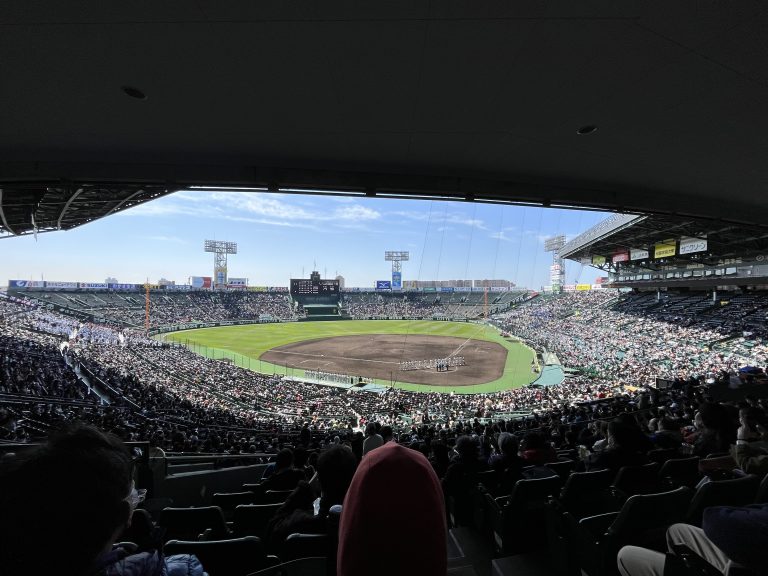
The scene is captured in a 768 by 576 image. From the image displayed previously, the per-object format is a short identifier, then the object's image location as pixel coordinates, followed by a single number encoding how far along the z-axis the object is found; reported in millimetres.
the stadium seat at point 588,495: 3484
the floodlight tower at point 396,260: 107188
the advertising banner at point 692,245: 21062
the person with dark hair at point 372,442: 6277
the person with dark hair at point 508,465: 4199
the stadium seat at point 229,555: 2176
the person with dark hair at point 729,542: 1551
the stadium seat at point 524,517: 3260
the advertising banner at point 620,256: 32713
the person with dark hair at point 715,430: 4250
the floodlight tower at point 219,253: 98188
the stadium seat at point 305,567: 2104
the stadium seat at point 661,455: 4632
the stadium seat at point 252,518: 3344
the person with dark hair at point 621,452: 3883
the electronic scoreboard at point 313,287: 72656
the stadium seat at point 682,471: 3824
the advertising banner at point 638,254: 29238
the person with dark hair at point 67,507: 1022
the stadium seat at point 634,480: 3547
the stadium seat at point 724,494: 2623
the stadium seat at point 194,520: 2955
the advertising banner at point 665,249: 25062
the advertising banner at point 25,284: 65044
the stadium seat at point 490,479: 4316
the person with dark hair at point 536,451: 4793
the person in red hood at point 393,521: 1016
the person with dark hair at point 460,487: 4156
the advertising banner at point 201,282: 97125
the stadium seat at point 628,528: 2582
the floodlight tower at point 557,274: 105812
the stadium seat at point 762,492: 2549
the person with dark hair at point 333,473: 2586
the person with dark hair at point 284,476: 4434
